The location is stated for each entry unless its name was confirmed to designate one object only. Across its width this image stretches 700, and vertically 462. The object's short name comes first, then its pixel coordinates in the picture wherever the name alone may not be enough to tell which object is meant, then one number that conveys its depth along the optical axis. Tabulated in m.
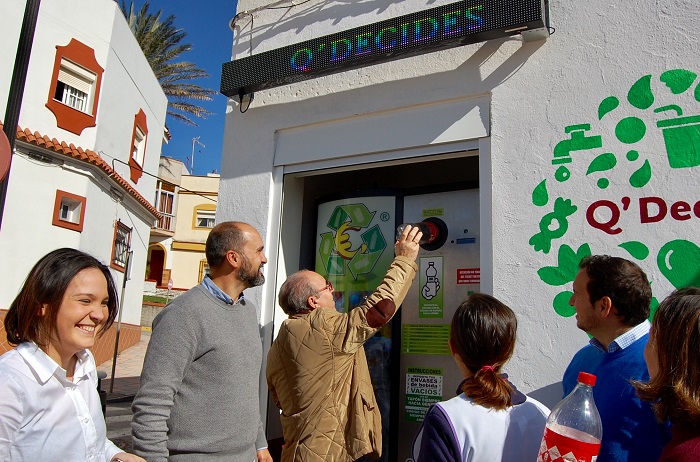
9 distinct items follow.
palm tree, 22.19
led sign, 3.45
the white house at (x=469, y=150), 3.11
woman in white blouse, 1.56
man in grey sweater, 2.25
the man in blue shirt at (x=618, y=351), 1.91
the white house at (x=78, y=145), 11.87
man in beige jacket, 2.80
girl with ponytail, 1.68
